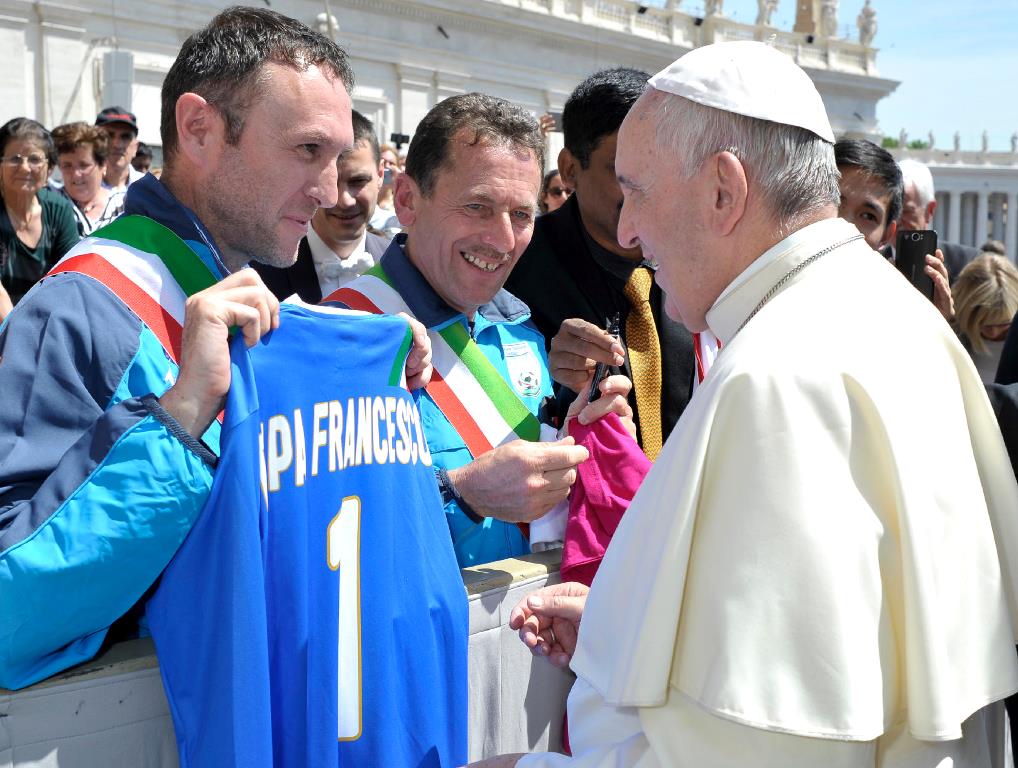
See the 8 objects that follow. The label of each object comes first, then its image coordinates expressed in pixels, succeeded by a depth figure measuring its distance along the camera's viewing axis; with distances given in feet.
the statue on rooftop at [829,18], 157.99
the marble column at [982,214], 191.31
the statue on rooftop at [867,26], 161.68
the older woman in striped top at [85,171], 25.44
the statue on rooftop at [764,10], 146.72
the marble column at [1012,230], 195.99
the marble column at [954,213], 187.42
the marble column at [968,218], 195.52
